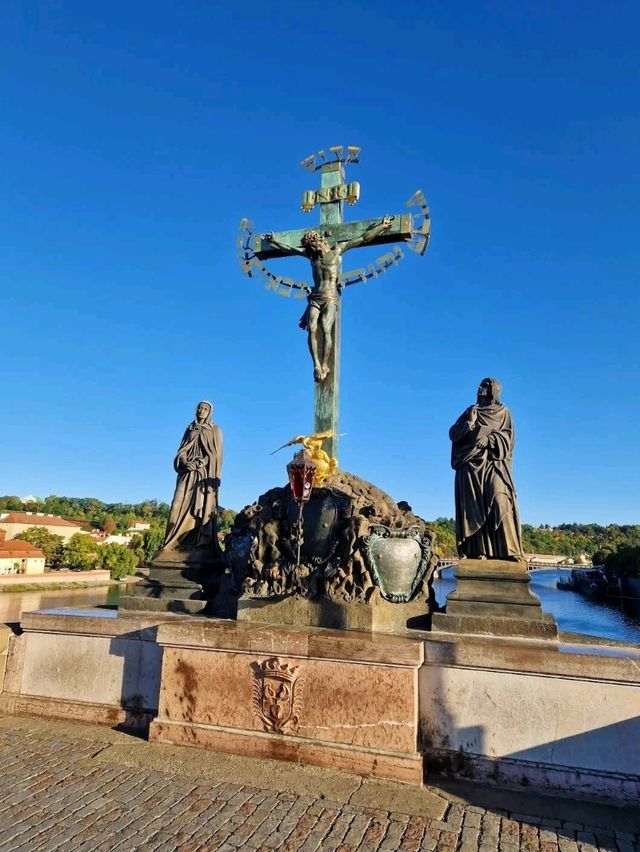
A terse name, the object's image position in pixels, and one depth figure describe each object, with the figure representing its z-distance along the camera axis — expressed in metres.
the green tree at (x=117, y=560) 73.62
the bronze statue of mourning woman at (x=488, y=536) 6.16
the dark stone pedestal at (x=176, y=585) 7.73
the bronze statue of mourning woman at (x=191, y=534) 7.91
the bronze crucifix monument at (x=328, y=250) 9.14
